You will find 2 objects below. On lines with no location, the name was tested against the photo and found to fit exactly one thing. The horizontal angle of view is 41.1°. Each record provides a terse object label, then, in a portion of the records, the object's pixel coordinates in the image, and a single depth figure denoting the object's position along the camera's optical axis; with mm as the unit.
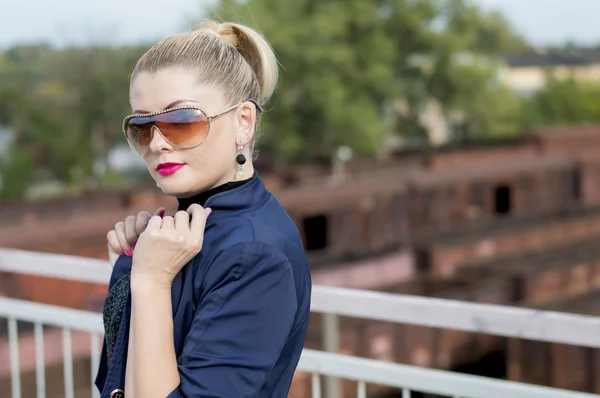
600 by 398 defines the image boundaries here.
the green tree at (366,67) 34125
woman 1447
